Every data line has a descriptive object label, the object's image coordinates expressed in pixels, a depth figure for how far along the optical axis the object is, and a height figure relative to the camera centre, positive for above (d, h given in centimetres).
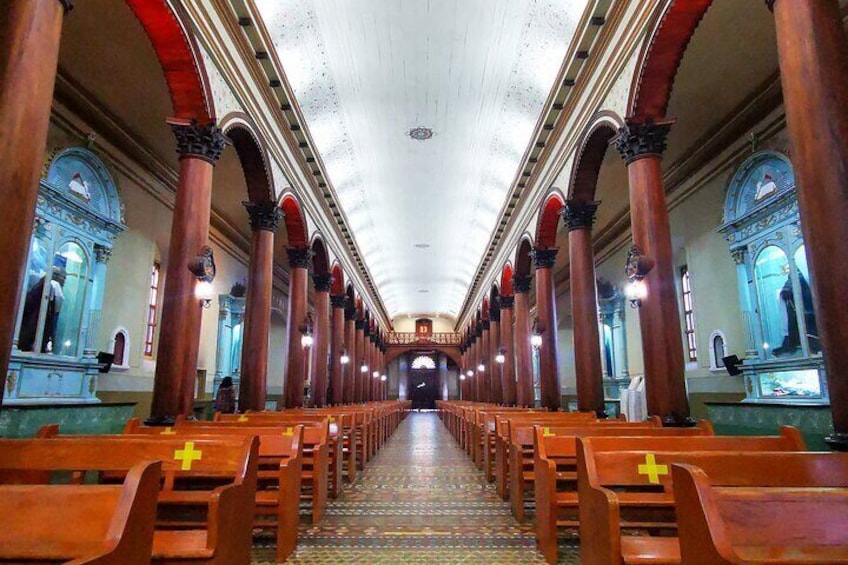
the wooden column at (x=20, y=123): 333 +176
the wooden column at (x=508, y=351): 1683 +139
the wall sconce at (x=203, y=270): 644 +152
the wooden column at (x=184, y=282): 622 +137
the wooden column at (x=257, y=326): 915 +121
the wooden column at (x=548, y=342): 1137 +111
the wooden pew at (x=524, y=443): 491 -46
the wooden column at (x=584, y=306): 912 +152
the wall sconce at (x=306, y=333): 1203 +144
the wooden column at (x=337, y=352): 1781 +143
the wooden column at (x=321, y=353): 1466 +118
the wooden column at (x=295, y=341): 1182 +120
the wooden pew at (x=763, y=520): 181 -44
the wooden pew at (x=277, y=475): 384 -63
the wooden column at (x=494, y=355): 2038 +153
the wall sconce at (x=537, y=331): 1169 +137
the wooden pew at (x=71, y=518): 188 -43
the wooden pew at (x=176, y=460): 307 -39
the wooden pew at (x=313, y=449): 492 -51
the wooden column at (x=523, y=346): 1456 +135
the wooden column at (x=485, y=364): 2282 +136
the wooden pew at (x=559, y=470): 371 -60
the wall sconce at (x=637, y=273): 644 +146
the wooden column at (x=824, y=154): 337 +155
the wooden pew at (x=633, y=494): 263 -52
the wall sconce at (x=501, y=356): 1766 +130
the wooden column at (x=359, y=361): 2263 +157
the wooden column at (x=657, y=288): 621 +126
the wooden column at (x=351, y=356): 2064 +157
